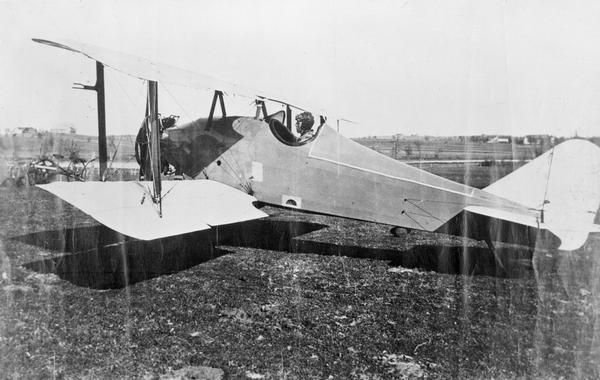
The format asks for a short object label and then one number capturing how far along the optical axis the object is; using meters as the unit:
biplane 5.02
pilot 6.75
